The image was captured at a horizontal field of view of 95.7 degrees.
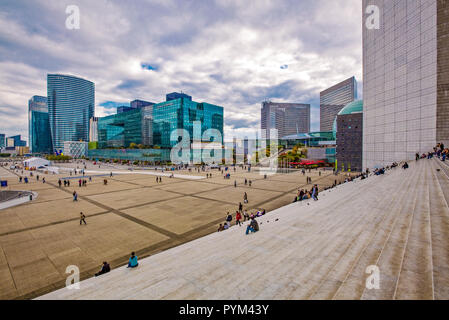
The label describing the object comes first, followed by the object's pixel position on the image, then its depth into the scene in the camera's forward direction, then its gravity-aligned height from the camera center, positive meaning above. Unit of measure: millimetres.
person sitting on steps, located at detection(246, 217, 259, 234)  11203 -3923
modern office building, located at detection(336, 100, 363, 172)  56625 +3844
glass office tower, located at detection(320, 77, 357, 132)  172375 +54250
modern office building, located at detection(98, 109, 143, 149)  113312 +15856
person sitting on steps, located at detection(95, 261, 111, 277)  8305 -4635
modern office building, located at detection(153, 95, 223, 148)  94000 +18831
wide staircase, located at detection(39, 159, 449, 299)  4914 -3371
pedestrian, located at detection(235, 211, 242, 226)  14362 -4494
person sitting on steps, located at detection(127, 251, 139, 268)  8289 -4343
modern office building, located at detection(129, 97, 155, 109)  168625 +44265
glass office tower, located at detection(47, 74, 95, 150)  182625 +46768
